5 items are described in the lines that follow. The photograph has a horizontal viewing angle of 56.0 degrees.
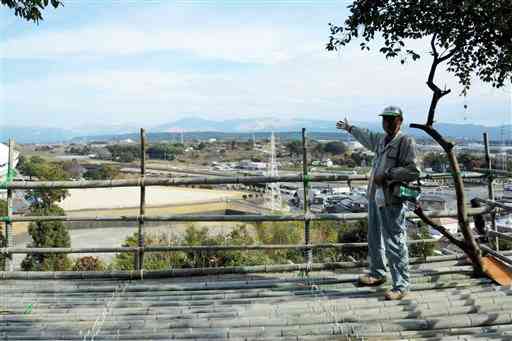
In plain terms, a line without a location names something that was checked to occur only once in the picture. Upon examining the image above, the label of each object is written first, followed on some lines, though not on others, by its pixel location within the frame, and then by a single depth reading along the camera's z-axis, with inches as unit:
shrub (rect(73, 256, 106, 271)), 397.4
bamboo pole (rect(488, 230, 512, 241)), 138.2
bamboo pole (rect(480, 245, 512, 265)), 128.6
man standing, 114.8
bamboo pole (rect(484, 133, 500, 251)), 149.4
